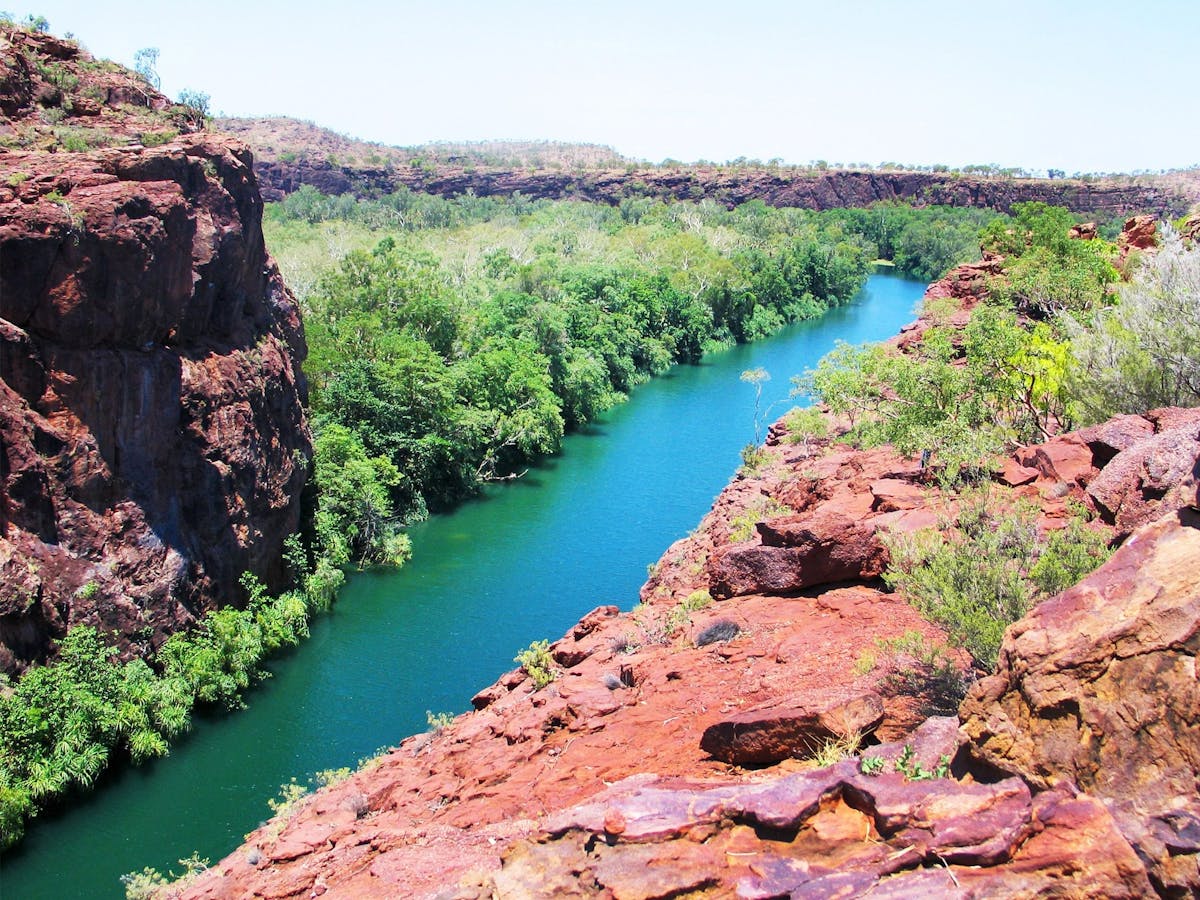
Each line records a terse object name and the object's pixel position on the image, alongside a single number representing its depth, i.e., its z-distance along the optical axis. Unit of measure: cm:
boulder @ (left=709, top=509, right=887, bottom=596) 1666
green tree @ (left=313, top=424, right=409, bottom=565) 3312
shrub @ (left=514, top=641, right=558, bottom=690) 1916
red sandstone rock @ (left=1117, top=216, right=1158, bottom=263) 5528
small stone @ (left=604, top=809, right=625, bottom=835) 903
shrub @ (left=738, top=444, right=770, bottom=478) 3625
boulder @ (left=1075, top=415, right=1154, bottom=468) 1680
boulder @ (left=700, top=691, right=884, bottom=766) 1112
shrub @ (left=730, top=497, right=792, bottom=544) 2370
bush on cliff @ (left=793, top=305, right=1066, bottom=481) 2616
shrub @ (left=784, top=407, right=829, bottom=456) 3622
